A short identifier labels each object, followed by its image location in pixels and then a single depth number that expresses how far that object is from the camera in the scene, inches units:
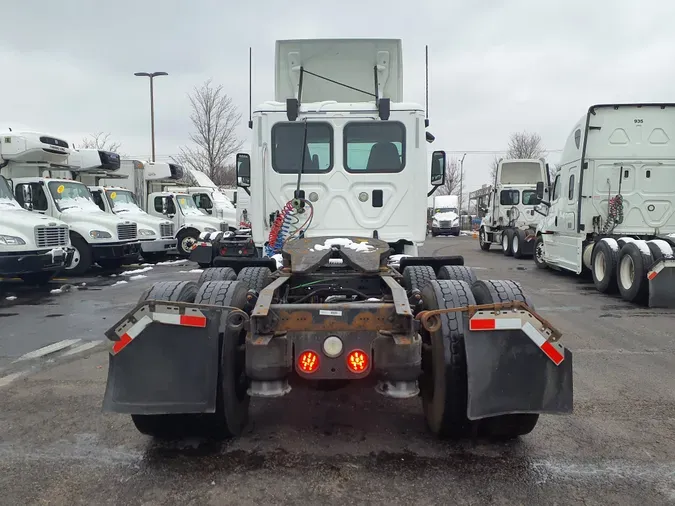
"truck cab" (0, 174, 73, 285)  378.6
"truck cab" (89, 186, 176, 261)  603.2
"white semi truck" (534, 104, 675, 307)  414.9
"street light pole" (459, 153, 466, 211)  2303.6
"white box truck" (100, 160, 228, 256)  713.6
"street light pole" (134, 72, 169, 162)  975.4
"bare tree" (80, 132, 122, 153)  1364.8
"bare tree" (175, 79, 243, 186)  1130.7
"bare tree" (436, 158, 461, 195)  2331.2
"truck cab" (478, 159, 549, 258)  805.2
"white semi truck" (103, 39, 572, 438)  118.2
